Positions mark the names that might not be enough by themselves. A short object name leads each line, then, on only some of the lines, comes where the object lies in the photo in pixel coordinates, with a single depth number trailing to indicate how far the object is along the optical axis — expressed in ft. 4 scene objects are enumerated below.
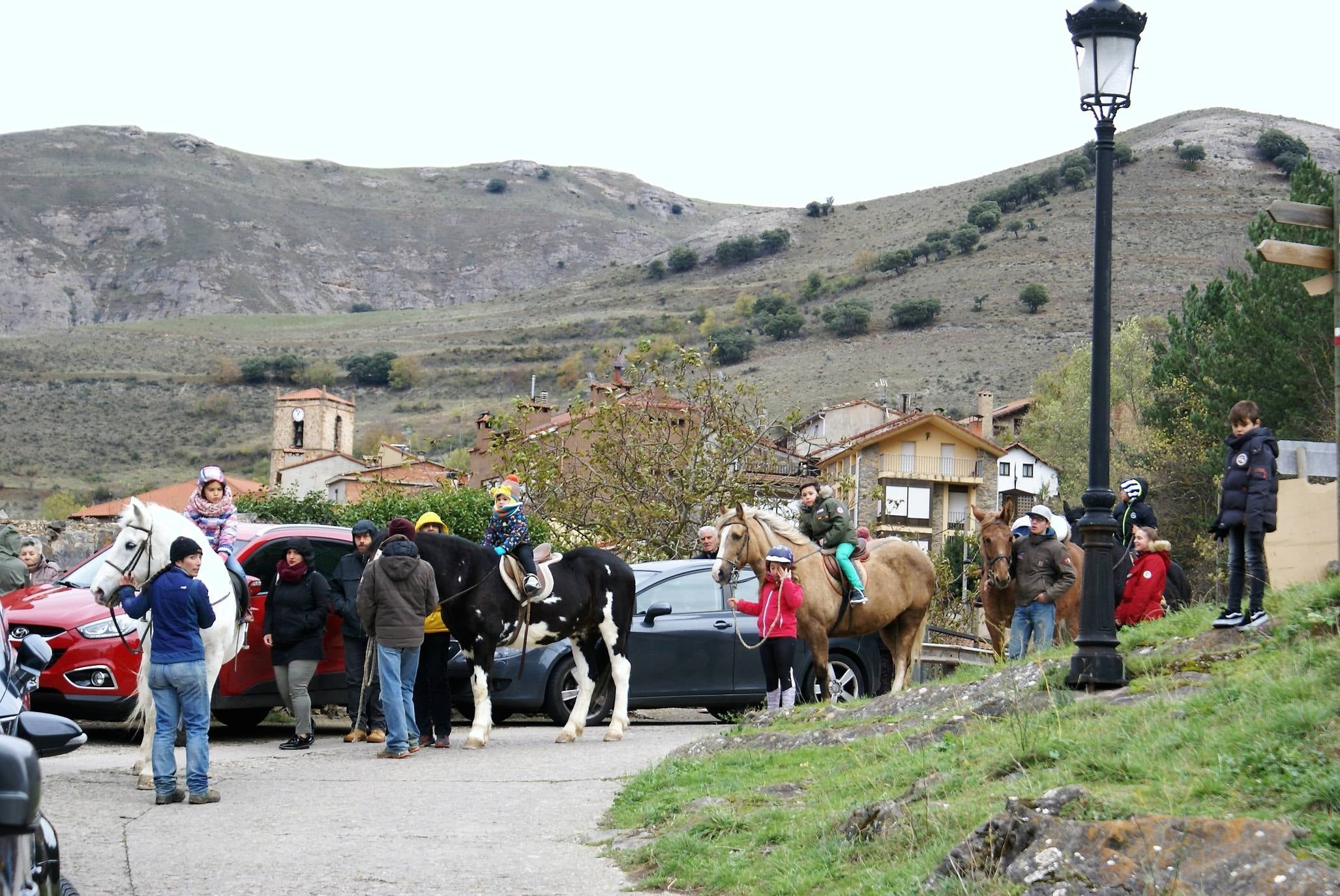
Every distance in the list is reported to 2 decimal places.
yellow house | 254.47
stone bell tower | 311.27
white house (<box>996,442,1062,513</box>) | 257.14
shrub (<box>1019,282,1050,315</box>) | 327.88
